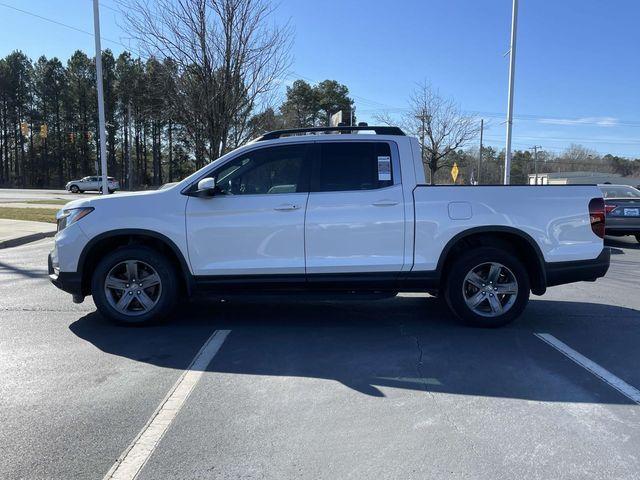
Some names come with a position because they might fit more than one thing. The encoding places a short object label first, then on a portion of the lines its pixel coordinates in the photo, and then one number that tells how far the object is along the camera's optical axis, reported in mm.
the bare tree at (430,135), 37875
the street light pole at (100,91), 17891
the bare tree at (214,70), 13117
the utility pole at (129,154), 62788
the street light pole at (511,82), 21688
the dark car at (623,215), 13273
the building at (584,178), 73094
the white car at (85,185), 49906
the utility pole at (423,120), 37844
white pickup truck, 5477
